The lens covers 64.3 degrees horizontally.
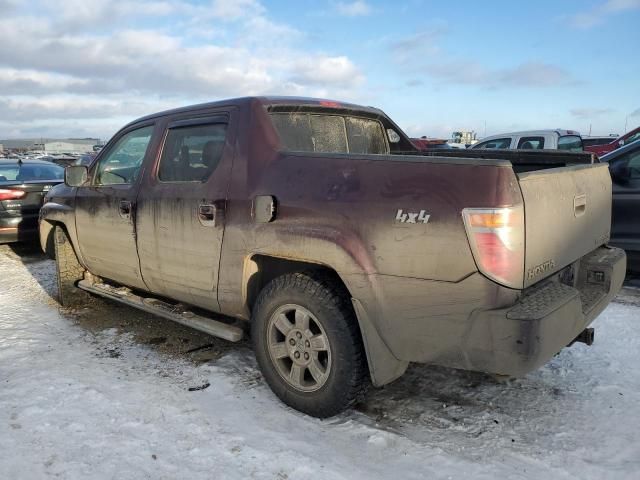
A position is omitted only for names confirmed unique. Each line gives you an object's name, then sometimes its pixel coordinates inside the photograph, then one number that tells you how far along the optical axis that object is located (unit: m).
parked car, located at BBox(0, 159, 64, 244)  7.48
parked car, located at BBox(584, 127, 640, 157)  11.11
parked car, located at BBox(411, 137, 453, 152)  18.25
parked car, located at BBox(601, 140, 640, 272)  5.75
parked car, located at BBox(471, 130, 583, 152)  10.09
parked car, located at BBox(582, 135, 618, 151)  16.54
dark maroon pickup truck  2.39
